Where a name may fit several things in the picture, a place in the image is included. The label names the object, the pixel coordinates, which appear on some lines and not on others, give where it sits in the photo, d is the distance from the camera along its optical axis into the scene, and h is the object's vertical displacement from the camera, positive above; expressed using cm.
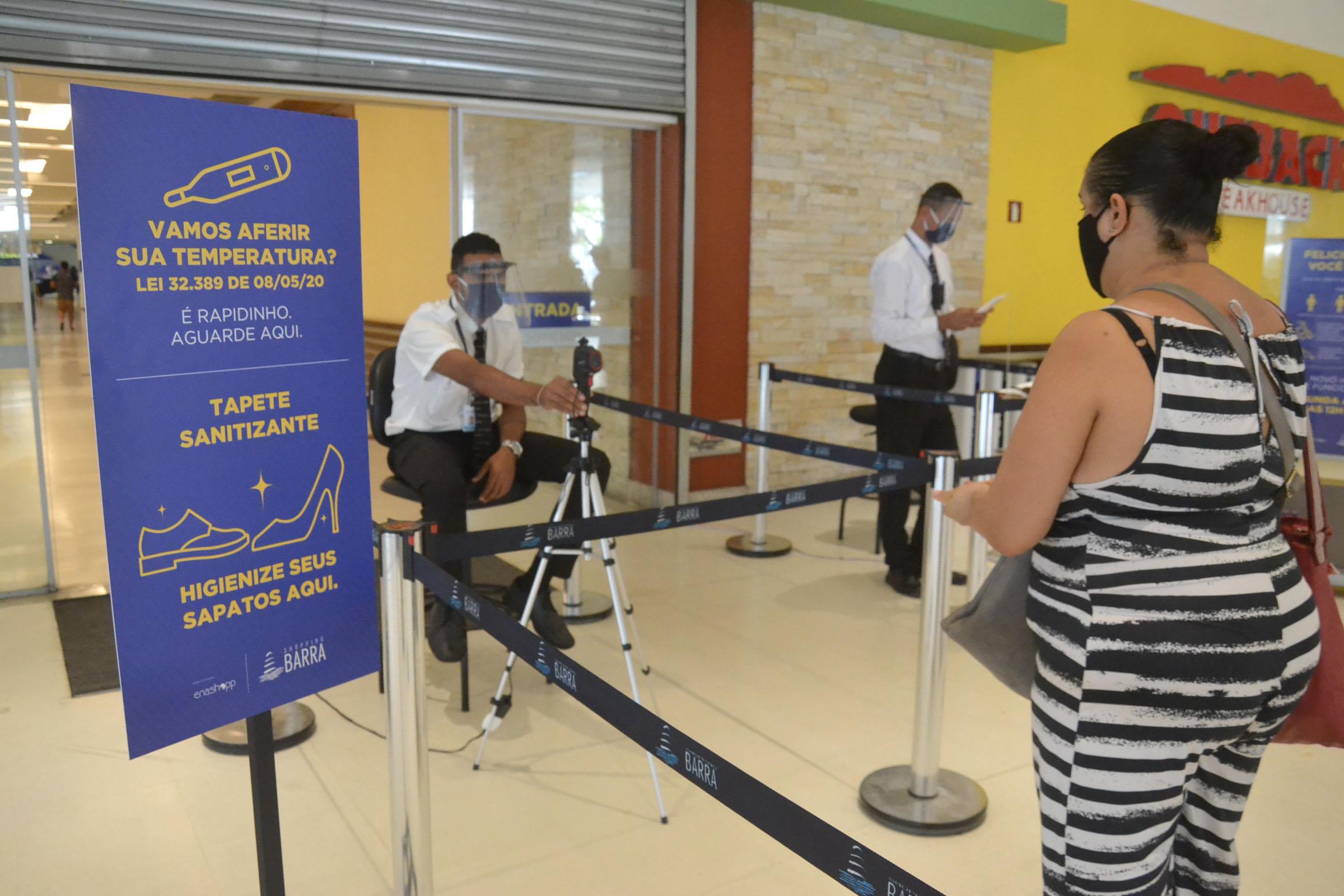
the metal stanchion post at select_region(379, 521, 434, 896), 192 -80
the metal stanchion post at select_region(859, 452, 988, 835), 269 -121
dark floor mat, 367 -138
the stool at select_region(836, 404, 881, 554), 535 -65
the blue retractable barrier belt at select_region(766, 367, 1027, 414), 414 -44
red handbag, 151 -50
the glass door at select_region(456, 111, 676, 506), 545 +22
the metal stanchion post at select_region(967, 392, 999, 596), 369 -53
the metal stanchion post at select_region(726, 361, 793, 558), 526 -131
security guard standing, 470 -22
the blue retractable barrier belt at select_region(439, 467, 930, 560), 209 -51
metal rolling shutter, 425 +107
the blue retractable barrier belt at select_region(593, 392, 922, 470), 306 -50
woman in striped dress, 138 -33
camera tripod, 302 -69
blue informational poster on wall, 532 -15
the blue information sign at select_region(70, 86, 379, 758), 167 -21
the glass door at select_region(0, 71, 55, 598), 430 -50
